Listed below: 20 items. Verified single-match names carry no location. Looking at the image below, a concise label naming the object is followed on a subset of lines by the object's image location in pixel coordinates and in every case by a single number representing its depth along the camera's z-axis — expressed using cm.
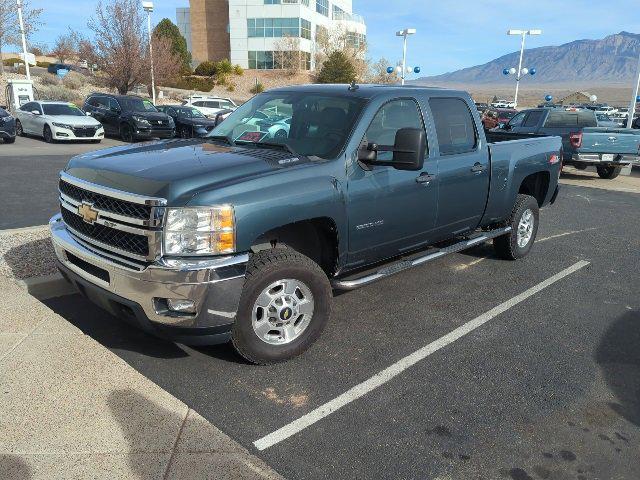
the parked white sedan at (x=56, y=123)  1762
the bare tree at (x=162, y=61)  3731
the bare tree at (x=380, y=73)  6775
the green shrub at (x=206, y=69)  5953
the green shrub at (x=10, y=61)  6456
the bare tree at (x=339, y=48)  6288
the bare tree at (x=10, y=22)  3498
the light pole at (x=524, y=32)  4476
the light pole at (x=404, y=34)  4064
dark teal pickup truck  321
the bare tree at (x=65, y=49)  7250
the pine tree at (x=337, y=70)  5484
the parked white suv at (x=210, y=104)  2550
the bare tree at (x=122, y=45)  3484
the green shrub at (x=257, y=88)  5524
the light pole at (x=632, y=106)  1809
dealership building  6094
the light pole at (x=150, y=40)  3203
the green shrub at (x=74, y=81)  4059
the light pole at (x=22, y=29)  3012
